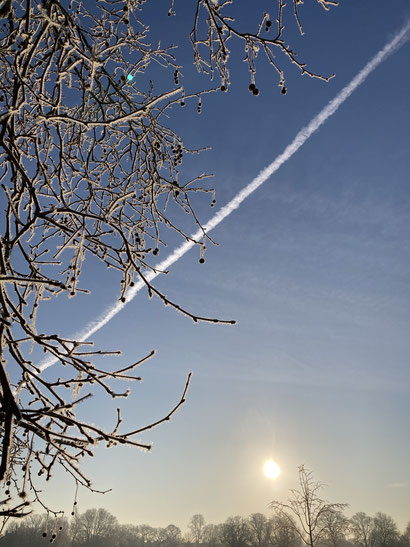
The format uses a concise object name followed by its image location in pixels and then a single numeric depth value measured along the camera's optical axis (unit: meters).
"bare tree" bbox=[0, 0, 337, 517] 1.25
